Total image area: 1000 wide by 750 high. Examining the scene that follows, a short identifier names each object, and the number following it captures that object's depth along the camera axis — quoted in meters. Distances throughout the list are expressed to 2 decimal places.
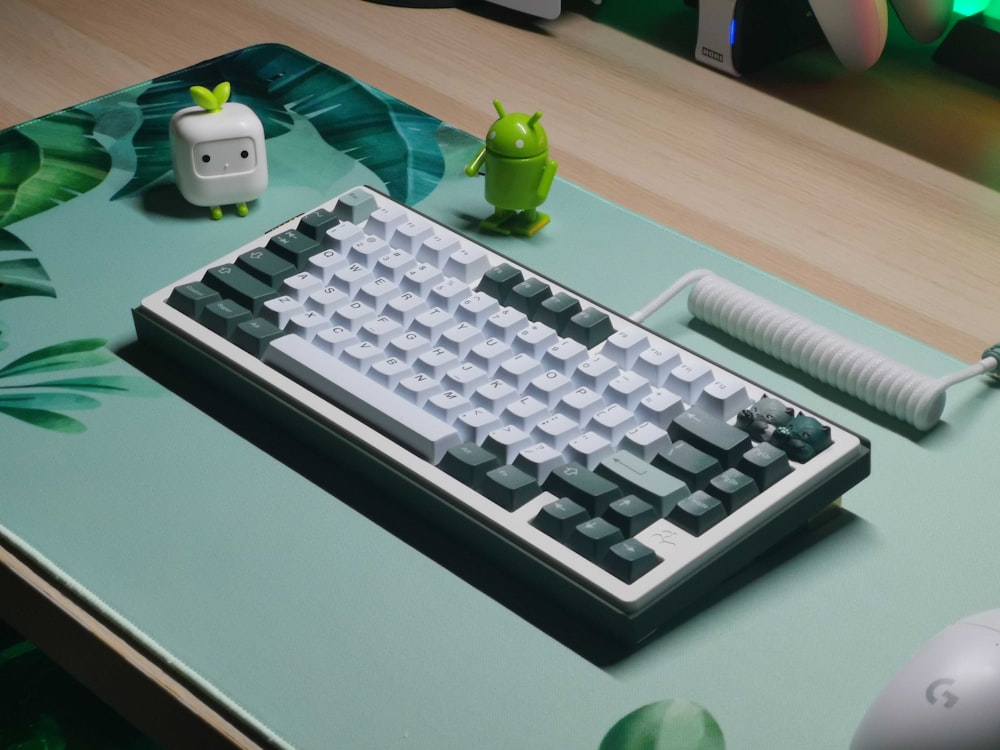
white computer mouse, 1.07
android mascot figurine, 1.41
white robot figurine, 1.41
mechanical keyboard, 1.19
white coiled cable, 1.29
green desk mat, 1.16
